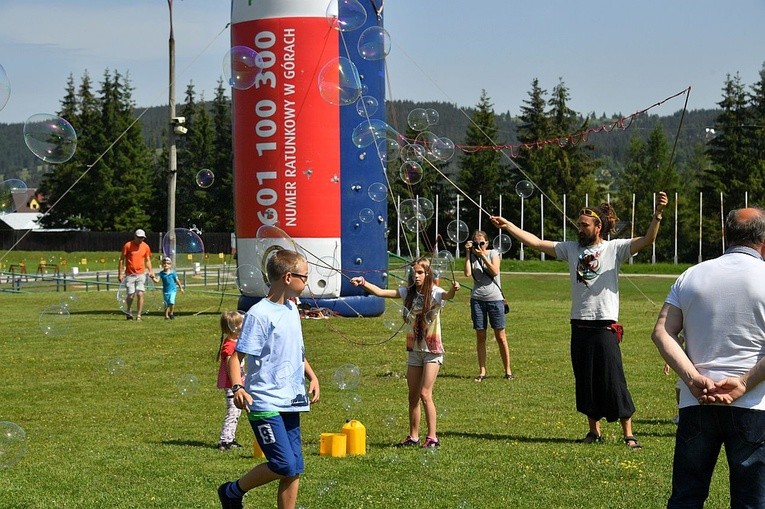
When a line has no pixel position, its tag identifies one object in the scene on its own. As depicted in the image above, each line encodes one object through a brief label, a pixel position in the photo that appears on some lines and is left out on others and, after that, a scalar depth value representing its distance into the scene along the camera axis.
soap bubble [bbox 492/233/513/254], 15.65
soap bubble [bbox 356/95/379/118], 18.37
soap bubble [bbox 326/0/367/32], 16.50
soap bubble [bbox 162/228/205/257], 18.39
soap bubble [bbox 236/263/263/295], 19.19
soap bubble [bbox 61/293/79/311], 24.57
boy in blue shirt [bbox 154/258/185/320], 19.83
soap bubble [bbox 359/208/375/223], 19.16
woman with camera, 12.82
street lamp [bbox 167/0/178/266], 23.33
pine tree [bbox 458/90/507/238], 60.06
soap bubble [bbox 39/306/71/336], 18.01
